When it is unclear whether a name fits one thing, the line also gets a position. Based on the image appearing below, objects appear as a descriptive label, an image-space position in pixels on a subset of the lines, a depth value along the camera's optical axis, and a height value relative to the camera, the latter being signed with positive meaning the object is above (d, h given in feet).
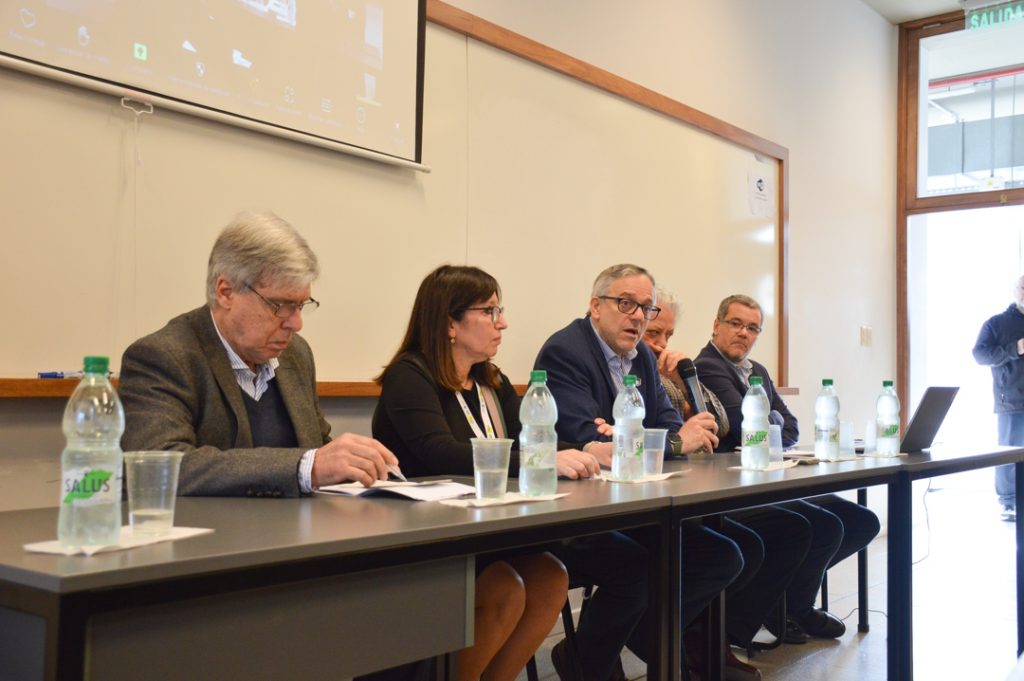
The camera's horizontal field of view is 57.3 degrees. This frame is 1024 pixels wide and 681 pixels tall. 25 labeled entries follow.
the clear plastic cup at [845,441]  9.23 -0.59
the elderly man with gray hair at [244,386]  5.43 -0.10
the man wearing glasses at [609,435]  7.28 -0.55
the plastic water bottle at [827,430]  8.96 -0.48
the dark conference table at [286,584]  3.22 -0.84
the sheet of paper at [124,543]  3.53 -0.69
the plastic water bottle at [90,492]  3.61 -0.48
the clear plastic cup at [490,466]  5.20 -0.51
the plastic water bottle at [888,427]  9.61 -0.47
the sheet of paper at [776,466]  7.63 -0.73
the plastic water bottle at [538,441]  5.55 -0.40
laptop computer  9.58 -0.37
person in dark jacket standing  19.72 +0.49
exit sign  19.29 +7.64
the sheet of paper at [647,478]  6.61 -0.72
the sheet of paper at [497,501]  5.09 -0.70
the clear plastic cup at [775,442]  8.55 -0.57
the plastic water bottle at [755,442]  7.77 -0.52
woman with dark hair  6.09 -0.36
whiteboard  7.22 +1.71
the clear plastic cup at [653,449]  6.88 -0.52
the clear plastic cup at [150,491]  3.93 -0.52
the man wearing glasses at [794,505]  10.10 -1.40
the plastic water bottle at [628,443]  6.56 -0.46
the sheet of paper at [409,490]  5.33 -0.69
